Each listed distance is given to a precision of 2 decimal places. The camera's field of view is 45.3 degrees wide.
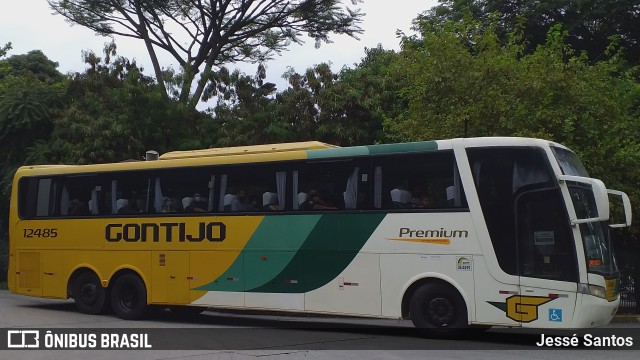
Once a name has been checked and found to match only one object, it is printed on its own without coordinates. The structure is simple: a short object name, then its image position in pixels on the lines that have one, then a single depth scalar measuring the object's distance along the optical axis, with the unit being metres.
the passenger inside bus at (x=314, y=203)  14.13
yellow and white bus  12.18
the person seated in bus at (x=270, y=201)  14.67
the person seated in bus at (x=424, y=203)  13.08
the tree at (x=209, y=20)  30.36
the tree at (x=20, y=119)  25.39
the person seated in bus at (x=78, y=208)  17.12
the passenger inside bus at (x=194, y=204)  15.52
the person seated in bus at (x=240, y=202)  15.05
